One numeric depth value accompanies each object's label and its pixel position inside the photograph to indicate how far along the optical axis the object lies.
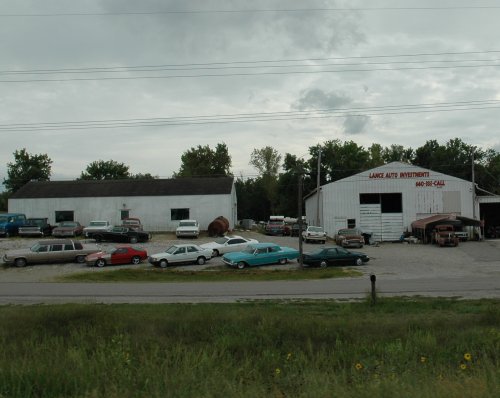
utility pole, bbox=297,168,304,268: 31.48
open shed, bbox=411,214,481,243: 47.02
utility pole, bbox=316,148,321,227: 56.02
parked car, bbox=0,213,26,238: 47.41
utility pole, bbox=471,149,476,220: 53.78
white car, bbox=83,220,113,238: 44.61
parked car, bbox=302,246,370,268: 32.62
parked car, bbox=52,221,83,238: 45.56
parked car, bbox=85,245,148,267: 33.44
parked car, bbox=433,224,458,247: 43.56
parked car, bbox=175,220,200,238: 46.31
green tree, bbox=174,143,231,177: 99.25
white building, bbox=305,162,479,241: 54.06
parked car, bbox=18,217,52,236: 46.31
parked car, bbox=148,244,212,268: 32.94
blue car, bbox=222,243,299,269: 32.53
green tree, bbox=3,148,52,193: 91.88
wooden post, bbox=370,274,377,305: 15.83
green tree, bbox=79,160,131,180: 97.94
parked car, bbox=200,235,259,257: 36.88
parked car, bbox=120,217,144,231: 46.74
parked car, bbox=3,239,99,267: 33.53
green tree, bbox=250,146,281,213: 108.19
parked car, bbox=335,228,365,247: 42.66
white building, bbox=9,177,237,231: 55.97
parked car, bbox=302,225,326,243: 45.44
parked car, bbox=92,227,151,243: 41.66
